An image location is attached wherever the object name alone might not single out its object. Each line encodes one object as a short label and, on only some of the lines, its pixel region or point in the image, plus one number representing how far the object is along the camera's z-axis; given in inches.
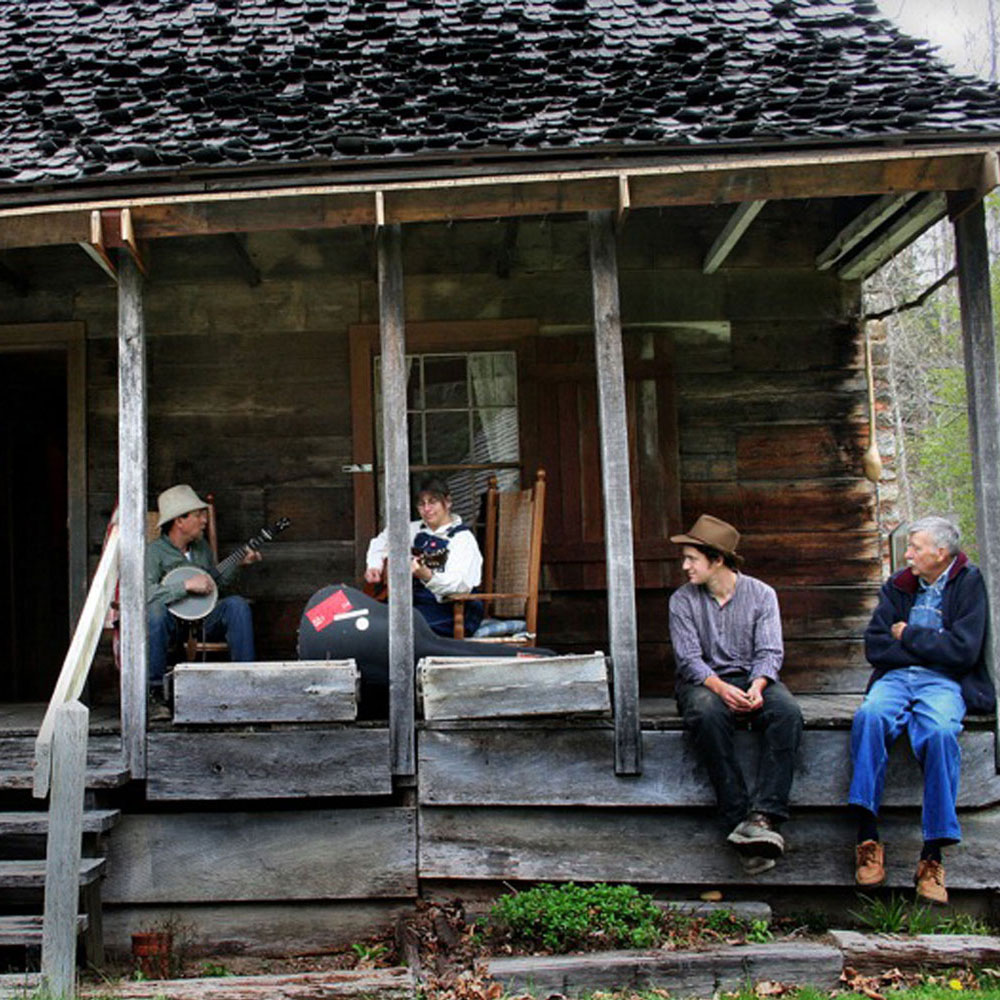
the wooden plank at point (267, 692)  221.3
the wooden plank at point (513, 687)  217.9
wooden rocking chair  261.9
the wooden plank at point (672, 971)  191.8
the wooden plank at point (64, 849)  181.8
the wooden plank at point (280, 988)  185.0
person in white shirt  252.7
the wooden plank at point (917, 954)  198.4
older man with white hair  209.6
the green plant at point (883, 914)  214.8
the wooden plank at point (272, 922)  225.9
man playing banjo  250.5
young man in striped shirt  212.2
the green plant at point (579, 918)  201.6
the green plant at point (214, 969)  219.6
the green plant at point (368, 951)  220.2
